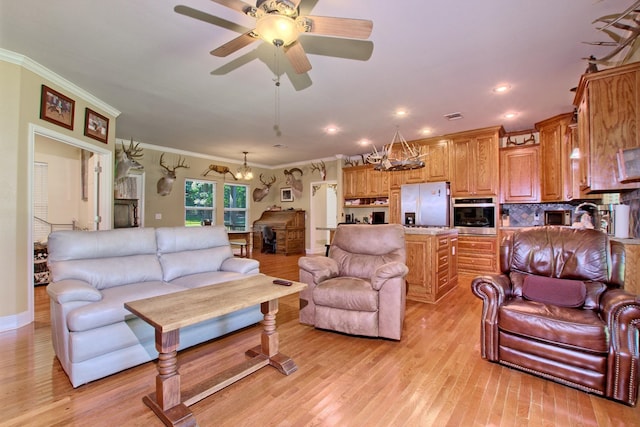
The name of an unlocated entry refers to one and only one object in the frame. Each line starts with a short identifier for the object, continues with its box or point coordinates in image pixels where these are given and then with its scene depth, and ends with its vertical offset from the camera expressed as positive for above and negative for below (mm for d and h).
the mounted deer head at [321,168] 7887 +1298
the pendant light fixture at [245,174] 6875 +1009
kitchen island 3645 -673
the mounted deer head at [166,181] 6535 +792
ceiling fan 1703 +1235
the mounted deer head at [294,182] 8414 +963
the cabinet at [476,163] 5082 +952
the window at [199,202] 7250 +340
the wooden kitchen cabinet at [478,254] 5000 -737
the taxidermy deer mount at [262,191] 8617 +716
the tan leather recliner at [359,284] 2516 -666
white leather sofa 1929 -615
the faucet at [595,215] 3919 -27
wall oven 5073 -26
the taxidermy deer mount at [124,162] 5371 +1011
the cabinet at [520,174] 4895 +696
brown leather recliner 1713 -686
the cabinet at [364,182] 6559 +773
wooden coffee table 1559 -712
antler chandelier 3880 +708
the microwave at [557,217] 4820 -65
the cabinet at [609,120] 2336 +797
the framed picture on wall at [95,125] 3803 +1263
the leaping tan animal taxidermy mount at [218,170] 7441 +1211
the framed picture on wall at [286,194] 8828 +633
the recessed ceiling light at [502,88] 3424 +1558
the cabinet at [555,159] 4363 +877
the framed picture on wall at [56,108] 3172 +1269
